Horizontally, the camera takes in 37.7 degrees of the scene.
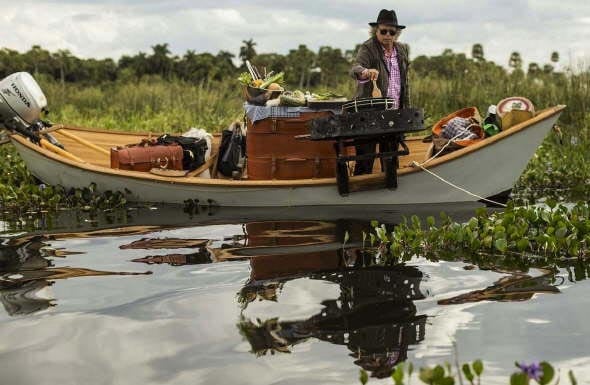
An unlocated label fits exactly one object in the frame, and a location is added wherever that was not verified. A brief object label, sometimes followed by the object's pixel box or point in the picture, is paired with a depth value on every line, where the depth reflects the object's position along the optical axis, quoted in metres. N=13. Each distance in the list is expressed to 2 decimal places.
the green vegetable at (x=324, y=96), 9.23
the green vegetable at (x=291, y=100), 8.97
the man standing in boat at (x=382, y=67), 8.97
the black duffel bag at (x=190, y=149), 10.20
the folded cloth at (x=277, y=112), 8.96
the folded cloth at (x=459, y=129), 9.07
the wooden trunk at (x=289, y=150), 9.04
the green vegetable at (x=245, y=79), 9.38
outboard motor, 10.89
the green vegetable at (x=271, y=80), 9.26
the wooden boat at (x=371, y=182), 8.72
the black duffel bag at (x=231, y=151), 10.15
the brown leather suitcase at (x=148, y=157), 10.01
